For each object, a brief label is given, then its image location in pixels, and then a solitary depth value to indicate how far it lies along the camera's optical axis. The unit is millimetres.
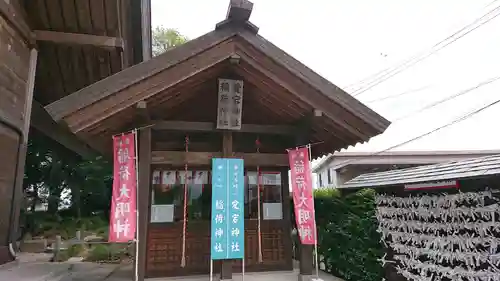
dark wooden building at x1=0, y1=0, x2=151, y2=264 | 6746
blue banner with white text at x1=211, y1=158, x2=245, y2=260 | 5406
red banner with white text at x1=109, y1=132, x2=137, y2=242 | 5125
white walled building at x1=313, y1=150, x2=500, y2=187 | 14875
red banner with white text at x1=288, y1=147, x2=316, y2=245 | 5801
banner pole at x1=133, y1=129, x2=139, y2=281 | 5331
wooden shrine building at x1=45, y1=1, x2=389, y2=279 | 5180
